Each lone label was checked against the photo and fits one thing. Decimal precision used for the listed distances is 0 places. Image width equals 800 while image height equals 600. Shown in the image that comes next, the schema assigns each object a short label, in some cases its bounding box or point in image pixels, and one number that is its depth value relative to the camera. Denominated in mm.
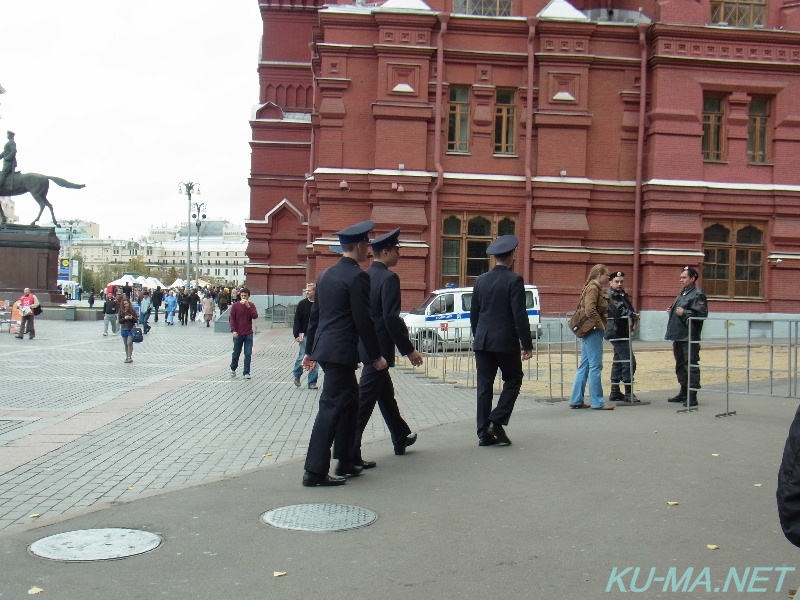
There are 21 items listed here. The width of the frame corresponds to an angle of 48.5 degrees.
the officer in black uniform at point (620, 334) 12539
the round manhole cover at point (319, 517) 5914
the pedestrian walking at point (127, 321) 19312
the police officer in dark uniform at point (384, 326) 7992
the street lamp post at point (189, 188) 65125
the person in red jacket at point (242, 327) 16547
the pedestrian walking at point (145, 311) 33531
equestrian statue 39312
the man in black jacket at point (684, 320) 12180
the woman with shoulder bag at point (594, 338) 11570
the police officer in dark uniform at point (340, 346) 7078
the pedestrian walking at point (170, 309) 42688
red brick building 27859
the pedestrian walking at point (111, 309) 28148
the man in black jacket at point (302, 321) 15273
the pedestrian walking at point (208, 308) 41278
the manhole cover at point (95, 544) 5262
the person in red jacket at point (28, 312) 26562
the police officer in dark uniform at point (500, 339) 8836
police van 24875
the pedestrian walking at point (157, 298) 44984
